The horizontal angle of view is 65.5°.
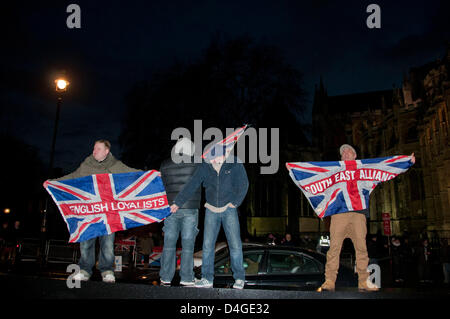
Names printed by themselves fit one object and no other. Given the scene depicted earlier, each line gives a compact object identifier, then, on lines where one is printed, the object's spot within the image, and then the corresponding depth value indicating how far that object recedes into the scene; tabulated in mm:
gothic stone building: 37719
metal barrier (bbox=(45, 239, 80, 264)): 13273
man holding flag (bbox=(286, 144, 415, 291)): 5055
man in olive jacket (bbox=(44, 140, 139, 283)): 4811
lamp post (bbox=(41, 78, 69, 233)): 12836
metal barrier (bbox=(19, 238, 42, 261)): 14078
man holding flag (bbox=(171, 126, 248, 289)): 4789
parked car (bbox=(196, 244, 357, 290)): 6062
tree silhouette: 24016
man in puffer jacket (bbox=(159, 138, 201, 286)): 4793
